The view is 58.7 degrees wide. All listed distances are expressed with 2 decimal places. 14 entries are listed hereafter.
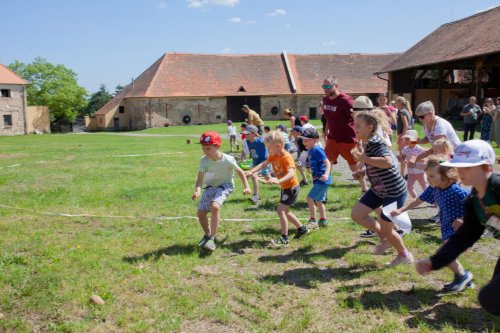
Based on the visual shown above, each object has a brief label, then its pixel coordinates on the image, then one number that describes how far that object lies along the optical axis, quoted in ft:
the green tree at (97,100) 300.20
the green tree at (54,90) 209.87
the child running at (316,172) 21.17
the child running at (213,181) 19.24
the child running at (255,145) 31.24
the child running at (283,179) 19.54
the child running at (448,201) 14.11
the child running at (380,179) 15.93
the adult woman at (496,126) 43.27
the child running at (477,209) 9.10
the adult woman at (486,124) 52.80
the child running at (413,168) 24.26
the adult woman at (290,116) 41.24
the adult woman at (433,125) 21.71
